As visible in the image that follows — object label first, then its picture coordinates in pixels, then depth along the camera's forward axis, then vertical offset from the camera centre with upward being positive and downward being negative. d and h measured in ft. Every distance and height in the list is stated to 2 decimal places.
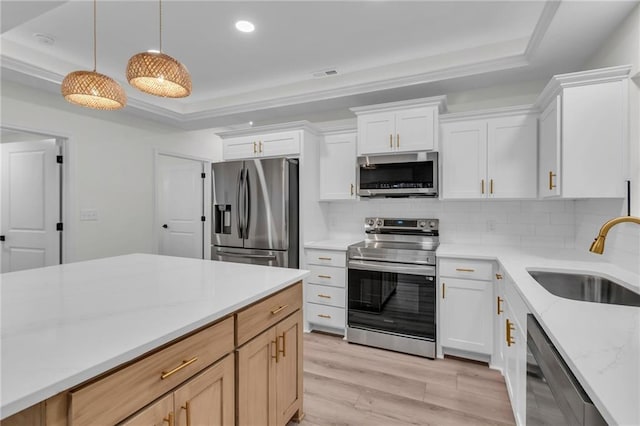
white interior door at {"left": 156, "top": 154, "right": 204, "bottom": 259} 17.46 +0.19
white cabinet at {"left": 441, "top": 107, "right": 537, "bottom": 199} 9.00 +1.67
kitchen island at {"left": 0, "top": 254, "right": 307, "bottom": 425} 2.56 -1.23
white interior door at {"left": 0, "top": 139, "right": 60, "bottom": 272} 11.37 +0.17
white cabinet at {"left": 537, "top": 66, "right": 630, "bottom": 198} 6.53 +1.69
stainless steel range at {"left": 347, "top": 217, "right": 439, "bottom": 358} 9.11 -2.54
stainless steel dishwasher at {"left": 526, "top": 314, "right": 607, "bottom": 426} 2.54 -1.69
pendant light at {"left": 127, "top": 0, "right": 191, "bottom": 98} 4.91 +2.19
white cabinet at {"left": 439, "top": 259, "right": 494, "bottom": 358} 8.50 -2.56
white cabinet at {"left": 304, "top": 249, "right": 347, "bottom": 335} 10.39 -2.60
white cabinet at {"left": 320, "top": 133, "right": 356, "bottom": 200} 11.33 +1.60
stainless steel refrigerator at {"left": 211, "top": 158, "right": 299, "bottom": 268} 10.74 +0.00
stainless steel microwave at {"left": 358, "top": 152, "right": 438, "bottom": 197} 9.80 +1.06
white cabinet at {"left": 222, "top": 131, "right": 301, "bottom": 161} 11.09 +2.38
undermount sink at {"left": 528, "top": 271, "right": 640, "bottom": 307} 5.88 -1.41
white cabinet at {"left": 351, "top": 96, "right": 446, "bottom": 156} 9.61 +2.67
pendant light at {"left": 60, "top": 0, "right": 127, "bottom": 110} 5.39 +2.10
